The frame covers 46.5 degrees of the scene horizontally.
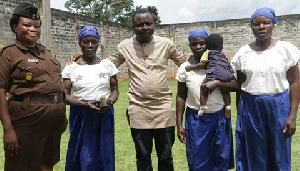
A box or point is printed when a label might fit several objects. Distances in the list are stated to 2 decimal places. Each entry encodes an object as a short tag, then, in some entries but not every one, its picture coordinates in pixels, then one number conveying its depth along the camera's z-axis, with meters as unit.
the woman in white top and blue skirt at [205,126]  2.88
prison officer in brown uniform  2.39
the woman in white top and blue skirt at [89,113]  3.05
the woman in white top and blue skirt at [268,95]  2.64
